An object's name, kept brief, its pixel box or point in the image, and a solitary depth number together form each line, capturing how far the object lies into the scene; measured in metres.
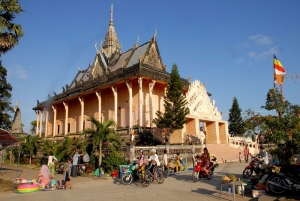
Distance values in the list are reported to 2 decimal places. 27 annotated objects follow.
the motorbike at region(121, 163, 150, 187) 10.05
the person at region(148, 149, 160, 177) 9.83
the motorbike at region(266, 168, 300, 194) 6.83
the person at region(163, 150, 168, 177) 12.39
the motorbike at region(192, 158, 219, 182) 10.18
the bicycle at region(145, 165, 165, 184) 9.69
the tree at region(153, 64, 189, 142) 18.08
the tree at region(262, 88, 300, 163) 8.23
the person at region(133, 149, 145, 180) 9.64
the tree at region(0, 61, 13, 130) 28.45
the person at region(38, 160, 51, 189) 9.33
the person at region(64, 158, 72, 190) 9.30
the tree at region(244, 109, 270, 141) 8.79
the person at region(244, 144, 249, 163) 18.88
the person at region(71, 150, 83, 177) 12.98
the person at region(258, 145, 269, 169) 9.78
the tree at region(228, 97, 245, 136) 38.69
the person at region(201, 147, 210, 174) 10.38
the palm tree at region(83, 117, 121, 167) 13.51
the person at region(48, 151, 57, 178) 12.81
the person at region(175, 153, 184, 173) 13.68
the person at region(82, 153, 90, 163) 13.41
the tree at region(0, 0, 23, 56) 12.47
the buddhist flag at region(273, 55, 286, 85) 12.45
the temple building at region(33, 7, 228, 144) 20.81
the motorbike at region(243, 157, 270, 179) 10.16
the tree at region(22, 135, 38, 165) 20.47
